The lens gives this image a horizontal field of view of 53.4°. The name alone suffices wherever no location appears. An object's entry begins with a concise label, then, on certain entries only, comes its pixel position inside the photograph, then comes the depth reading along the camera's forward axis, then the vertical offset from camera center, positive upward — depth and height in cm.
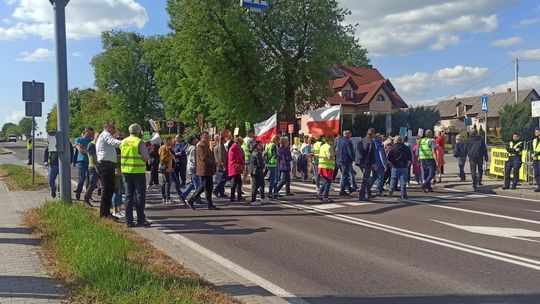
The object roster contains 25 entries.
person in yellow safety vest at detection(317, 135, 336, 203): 1345 -53
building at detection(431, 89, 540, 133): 8362 +599
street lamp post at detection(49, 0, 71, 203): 1089 +92
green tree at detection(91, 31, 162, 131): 7325 +920
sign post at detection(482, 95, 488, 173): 2117 +158
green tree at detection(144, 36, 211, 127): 5284 +607
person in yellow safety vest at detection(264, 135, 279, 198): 1450 -50
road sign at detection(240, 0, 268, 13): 1316 +345
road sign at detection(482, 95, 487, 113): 2123 +160
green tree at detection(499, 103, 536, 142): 5475 +250
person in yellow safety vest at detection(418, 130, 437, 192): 1602 -44
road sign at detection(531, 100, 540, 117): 1684 +107
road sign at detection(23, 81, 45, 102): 1567 +163
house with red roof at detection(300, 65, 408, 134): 6688 +597
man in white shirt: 1025 -40
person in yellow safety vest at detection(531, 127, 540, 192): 1518 -36
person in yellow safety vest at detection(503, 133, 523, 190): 1600 -55
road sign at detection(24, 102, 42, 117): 1590 +111
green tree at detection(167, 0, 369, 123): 3725 +672
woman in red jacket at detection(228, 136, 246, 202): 1356 -51
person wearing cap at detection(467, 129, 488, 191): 1612 -28
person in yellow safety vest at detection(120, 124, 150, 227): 963 -46
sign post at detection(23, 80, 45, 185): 1570 +147
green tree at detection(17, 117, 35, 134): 15781 +635
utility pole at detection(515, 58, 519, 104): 5549 +704
